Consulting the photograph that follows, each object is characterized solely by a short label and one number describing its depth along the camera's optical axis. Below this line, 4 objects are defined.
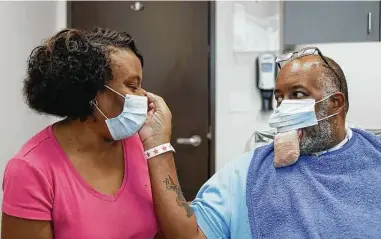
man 1.09
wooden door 2.58
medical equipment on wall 2.45
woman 0.95
